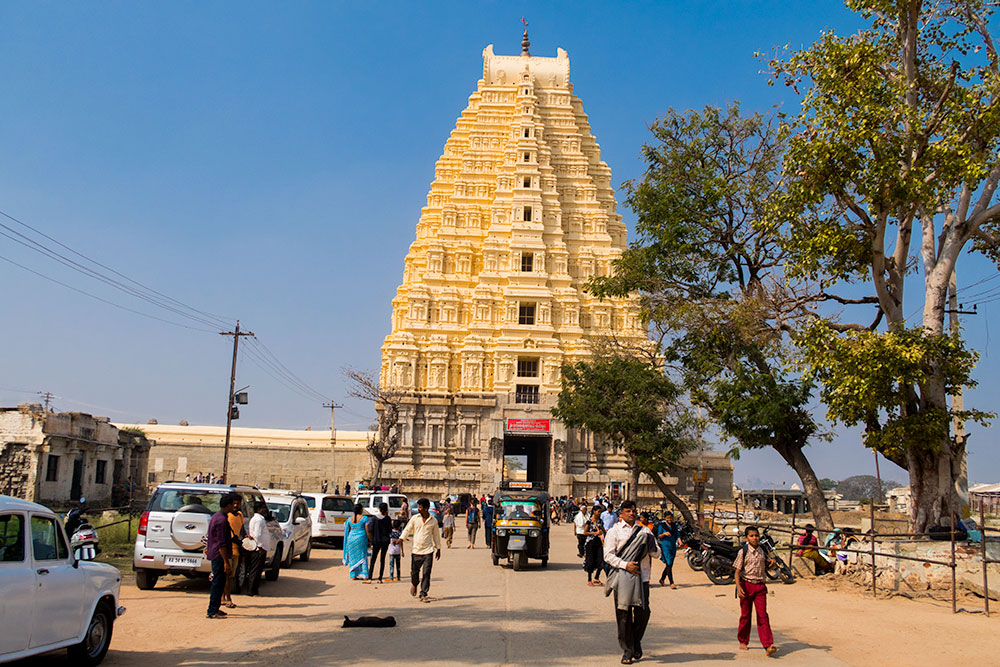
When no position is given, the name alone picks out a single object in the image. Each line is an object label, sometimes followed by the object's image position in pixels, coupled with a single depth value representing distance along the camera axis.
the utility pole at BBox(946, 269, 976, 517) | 17.21
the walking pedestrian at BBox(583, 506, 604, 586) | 16.50
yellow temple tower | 48.03
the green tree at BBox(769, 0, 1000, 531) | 15.49
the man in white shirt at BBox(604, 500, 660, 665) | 9.08
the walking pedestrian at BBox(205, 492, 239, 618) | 11.12
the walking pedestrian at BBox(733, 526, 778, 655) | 10.06
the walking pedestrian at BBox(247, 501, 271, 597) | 13.16
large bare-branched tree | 46.41
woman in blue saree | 16.88
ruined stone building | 26.05
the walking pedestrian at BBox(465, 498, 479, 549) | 26.77
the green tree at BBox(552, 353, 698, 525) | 29.31
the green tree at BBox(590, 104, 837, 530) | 19.42
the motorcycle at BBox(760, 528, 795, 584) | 17.66
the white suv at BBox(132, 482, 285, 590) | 12.79
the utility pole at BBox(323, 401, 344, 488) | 53.81
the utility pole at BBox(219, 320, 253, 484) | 35.00
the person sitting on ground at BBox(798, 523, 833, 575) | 18.11
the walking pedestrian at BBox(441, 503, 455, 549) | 26.09
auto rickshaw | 19.62
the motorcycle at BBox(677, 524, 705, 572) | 18.86
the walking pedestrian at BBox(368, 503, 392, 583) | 16.61
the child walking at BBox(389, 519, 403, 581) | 16.92
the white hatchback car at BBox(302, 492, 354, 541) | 24.48
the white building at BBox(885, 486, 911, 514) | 50.70
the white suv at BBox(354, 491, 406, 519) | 26.53
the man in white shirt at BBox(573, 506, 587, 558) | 20.43
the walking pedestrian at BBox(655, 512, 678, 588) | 17.48
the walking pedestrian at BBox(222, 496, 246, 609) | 11.90
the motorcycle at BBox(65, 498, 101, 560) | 12.90
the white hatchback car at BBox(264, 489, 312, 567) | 17.62
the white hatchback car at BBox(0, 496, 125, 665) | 6.76
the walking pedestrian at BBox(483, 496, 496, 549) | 25.14
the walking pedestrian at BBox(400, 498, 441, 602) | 13.69
